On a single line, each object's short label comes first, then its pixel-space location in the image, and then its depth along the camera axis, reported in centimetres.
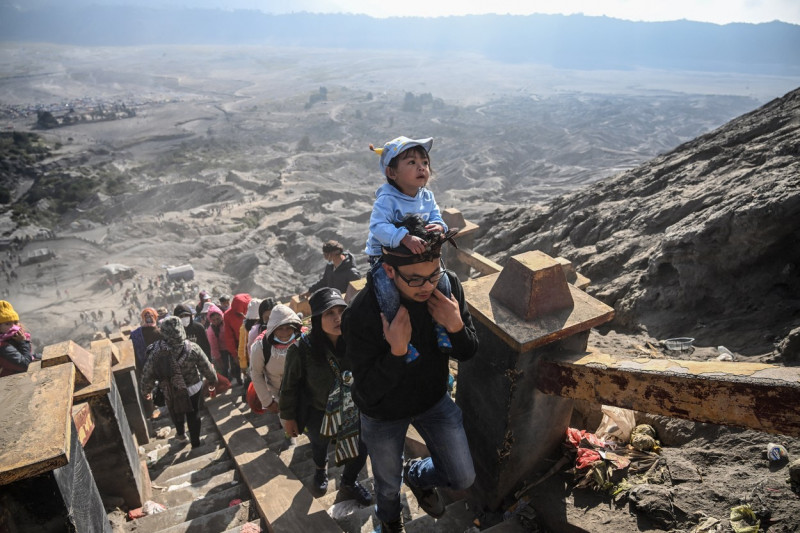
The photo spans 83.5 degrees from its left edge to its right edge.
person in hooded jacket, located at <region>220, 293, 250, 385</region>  564
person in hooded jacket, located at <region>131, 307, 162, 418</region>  559
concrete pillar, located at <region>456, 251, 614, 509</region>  233
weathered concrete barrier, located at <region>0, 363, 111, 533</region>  185
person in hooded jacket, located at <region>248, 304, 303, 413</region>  366
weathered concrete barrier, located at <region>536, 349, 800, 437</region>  161
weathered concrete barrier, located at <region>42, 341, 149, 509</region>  330
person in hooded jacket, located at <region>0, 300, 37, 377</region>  506
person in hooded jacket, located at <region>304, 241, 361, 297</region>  564
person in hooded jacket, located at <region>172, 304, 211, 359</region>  597
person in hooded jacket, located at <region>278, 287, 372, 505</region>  312
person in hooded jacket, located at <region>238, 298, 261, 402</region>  490
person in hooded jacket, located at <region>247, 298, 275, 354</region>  438
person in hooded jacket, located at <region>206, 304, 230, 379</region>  629
